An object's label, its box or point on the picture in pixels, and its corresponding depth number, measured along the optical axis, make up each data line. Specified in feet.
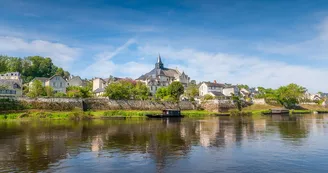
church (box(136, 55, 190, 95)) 394.73
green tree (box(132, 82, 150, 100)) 285.02
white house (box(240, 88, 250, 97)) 472.52
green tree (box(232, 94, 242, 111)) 316.31
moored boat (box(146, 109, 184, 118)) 226.17
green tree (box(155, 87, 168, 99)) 306.76
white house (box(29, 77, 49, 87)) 320.03
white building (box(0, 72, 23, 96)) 241.67
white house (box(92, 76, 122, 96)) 385.29
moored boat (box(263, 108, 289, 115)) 304.30
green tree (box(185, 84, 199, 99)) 346.33
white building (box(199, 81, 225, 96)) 385.50
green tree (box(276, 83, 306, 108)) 359.87
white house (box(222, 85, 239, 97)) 405.63
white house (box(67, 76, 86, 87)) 402.52
